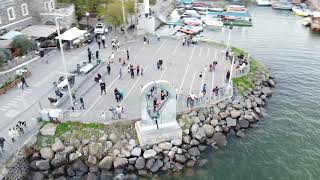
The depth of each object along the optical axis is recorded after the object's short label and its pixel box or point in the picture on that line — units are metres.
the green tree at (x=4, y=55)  45.00
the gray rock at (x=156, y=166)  34.38
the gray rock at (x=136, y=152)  35.18
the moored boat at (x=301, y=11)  90.50
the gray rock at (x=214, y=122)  39.97
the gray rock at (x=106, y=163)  34.22
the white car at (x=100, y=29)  60.81
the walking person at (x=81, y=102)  37.84
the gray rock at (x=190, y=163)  35.46
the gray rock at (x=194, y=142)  37.59
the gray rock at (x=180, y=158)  35.44
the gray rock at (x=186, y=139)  37.37
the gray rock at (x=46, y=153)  34.31
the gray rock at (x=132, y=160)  34.75
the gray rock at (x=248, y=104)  43.66
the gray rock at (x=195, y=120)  38.97
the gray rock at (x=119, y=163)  34.31
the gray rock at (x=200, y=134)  38.10
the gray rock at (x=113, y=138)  35.84
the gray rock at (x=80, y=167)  33.99
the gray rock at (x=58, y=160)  34.03
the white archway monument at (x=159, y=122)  35.44
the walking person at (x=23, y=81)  42.53
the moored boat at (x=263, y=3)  103.60
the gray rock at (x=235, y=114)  41.53
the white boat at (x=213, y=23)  80.94
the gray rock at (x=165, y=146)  36.09
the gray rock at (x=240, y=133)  40.12
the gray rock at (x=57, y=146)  34.75
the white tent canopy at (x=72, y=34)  53.81
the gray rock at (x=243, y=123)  41.31
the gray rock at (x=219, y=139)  38.50
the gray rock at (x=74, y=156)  34.53
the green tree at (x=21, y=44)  49.56
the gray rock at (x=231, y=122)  40.73
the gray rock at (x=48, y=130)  35.47
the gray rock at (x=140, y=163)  34.44
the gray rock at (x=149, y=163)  34.53
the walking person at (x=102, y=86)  40.93
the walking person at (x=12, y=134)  33.75
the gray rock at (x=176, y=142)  36.69
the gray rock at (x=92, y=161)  34.50
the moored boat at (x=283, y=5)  98.38
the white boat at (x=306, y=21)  83.36
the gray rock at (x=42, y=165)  33.72
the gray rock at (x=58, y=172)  33.50
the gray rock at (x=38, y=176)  32.85
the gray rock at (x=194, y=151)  36.66
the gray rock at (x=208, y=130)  39.03
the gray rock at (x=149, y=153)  35.16
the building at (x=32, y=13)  54.09
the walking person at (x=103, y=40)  55.95
